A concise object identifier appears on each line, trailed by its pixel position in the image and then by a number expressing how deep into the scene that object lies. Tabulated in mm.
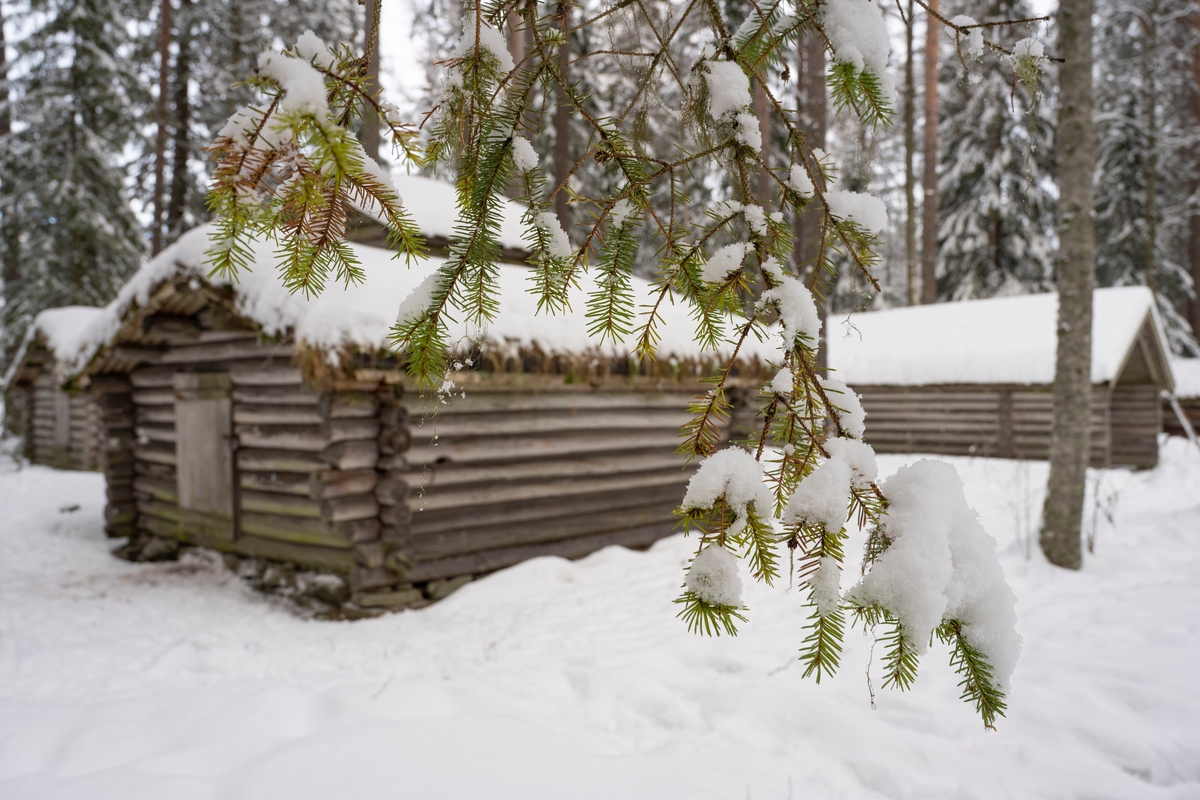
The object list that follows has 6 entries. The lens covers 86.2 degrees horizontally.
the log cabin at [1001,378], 11938
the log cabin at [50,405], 13430
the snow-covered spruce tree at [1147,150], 17000
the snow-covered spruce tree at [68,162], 14109
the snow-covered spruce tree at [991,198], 18375
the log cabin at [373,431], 5273
